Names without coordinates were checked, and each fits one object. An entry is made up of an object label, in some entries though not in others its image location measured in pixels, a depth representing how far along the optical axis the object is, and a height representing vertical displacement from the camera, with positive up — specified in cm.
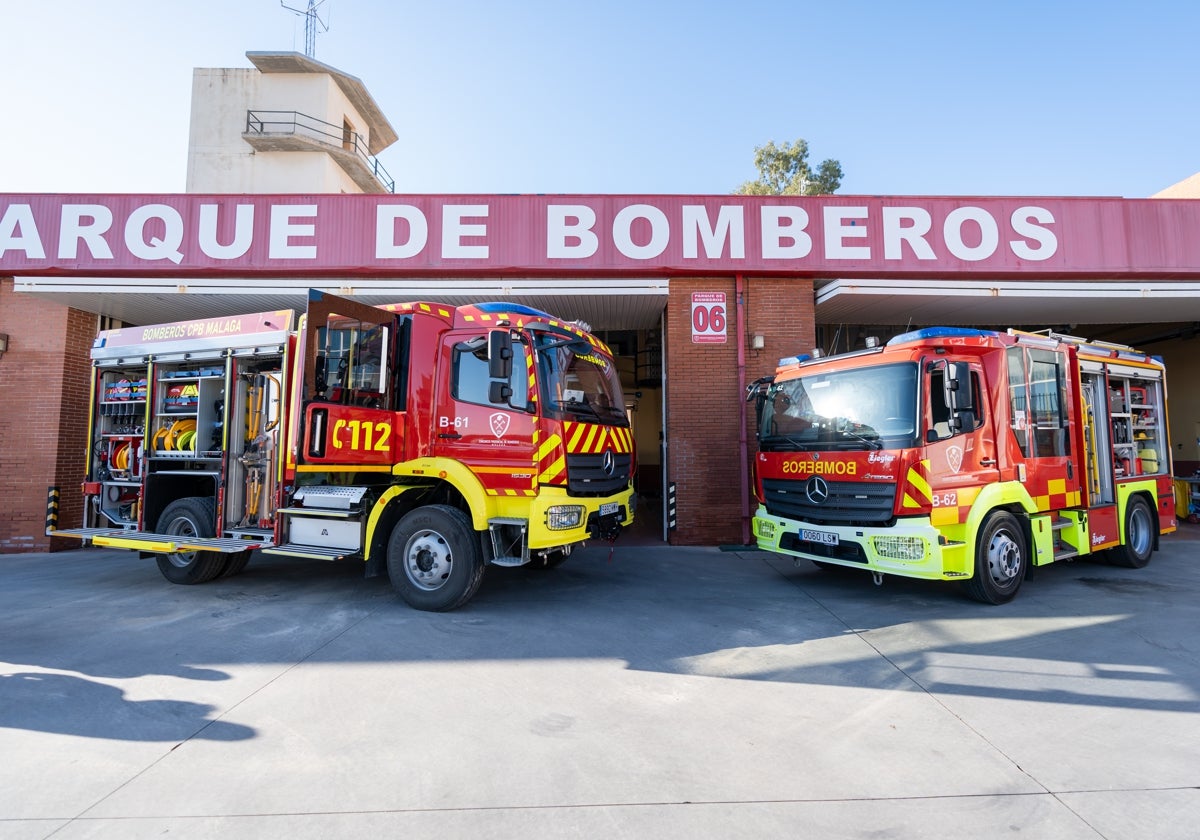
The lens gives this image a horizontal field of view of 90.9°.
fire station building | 983 +329
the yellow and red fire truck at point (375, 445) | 575 +20
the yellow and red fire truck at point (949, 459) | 563 +4
